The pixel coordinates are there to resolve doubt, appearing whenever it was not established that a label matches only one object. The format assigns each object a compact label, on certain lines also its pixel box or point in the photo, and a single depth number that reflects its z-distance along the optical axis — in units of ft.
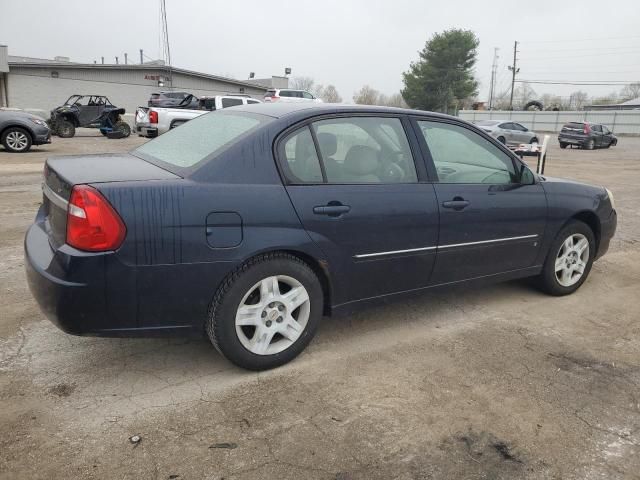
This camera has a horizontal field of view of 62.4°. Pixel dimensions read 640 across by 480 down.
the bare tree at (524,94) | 267.39
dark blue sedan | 8.63
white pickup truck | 61.52
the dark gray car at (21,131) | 44.83
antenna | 108.76
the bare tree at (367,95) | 226.99
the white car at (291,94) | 93.15
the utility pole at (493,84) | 255.25
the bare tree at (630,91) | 274.57
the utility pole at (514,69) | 228.84
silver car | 78.64
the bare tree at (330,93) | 257.75
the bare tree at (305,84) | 262.06
